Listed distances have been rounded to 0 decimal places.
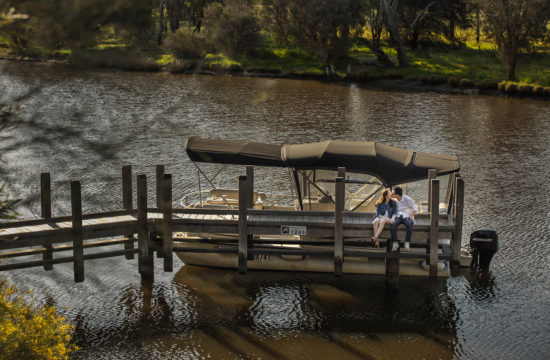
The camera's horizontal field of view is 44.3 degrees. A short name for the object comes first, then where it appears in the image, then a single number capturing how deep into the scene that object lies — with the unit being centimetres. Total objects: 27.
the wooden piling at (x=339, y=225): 1666
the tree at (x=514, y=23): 5378
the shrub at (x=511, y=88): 5309
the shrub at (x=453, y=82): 5638
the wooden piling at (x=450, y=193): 1944
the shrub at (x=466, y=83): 5572
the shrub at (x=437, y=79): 5738
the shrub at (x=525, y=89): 5262
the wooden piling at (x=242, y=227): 1672
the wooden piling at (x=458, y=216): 1714
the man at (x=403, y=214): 1697
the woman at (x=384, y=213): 1691
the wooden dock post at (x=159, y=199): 1747
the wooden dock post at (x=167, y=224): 1697
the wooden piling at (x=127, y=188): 1794
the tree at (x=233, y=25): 5869
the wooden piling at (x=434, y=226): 1670
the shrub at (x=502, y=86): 5369
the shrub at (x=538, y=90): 5194
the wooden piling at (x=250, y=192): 1869
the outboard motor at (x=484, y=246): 1906
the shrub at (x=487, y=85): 5444
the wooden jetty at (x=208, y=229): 1666
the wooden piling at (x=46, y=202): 1698
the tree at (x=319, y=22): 6141
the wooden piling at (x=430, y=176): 1803
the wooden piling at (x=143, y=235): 1706
